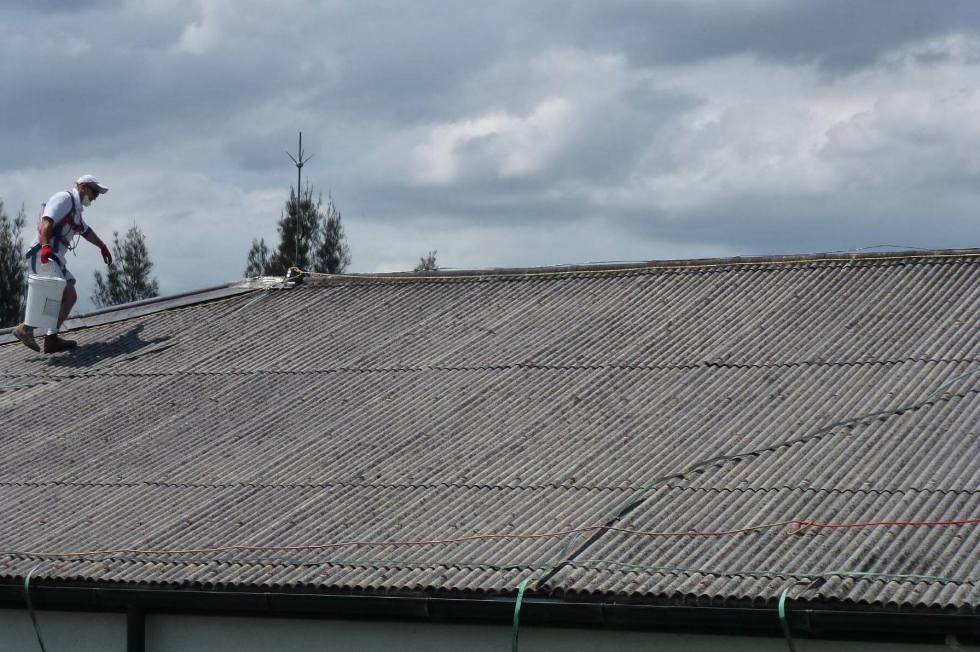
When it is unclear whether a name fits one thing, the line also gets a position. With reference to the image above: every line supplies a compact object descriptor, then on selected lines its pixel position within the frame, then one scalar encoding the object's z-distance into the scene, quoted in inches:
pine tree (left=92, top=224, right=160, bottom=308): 3329.2
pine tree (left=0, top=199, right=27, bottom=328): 2910.9
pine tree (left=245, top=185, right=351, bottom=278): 3230.8
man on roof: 1237.7
